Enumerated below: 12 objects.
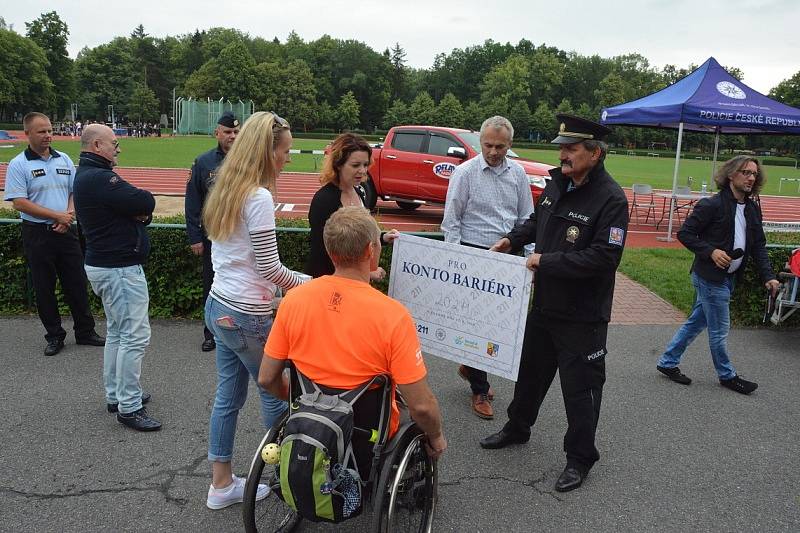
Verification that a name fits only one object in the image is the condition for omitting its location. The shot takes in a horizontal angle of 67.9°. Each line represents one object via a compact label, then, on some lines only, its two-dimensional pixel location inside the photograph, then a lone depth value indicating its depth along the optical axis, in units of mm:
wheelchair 2324
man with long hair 4645
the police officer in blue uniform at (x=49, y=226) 5039
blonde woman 2707
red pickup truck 12742
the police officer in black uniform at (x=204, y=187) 5155
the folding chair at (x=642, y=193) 13788
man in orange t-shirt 2223
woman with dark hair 3350
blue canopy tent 10383
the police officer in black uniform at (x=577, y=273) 3100
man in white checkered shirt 4188
